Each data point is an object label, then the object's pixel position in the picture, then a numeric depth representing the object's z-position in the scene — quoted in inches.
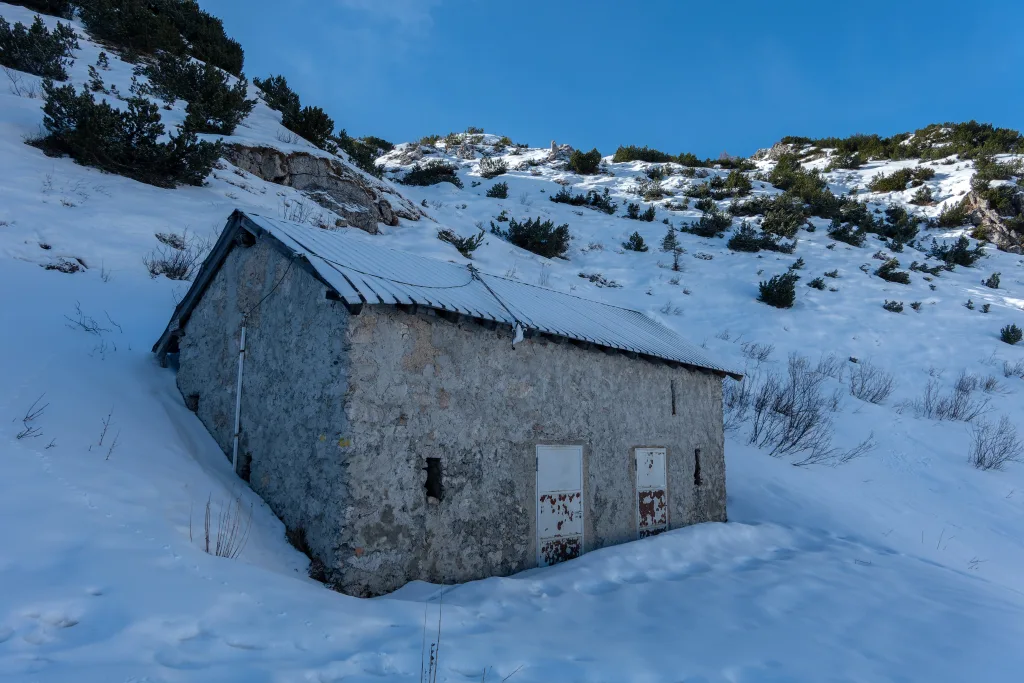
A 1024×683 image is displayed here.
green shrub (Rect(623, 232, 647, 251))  951.5
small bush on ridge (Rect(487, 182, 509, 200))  1106.1
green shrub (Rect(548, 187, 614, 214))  1151.6
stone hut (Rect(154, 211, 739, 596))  209.6
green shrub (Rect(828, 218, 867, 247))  1045.2
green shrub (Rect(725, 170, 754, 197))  1278.3
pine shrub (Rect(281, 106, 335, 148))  765.9
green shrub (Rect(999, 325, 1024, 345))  741.9
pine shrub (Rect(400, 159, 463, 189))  1175.0
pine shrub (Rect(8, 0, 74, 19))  786.2
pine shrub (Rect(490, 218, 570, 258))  837.8
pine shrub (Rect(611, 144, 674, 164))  1635.1
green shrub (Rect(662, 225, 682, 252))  970.2
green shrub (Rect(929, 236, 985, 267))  984.9
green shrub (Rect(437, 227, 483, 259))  674.8
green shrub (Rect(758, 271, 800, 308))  804.0
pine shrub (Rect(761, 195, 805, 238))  1059.9
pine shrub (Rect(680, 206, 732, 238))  1068.5
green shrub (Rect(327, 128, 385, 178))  858.1
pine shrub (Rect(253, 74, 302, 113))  812.0
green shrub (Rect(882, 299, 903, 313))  810.2
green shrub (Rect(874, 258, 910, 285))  898.7
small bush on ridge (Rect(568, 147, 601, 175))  1432.1
